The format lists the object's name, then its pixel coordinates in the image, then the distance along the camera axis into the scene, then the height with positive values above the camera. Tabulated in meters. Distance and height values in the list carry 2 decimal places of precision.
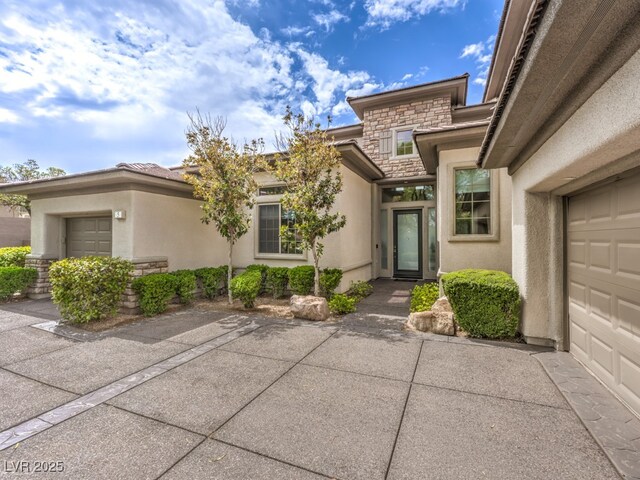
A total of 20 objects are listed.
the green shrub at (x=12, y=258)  9.30 -0.46
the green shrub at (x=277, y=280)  8.04 -0.99
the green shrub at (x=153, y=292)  6.52 -1.10
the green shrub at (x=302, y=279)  7.56 -0.92
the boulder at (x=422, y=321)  5.20 -1.38
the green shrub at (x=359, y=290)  8.24 -1.31
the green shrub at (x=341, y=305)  6.55 -1.38
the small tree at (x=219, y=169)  6.85 +1.79
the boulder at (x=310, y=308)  6.09 -1.35
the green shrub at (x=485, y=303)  4.59 -0.95
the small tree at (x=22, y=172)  21.78 +5.46
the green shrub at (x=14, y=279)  7.85 -0.99
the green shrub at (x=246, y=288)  6.82 -1.04
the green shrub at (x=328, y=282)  7.37 -0.96
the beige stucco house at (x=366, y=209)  6.60 +0.99
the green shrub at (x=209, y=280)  8.05 -1.00
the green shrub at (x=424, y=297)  6.32 -1.24
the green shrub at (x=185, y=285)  7.23 -1.02
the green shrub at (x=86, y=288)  5.77 -0.91
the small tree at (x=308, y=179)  6.56 +1.54
